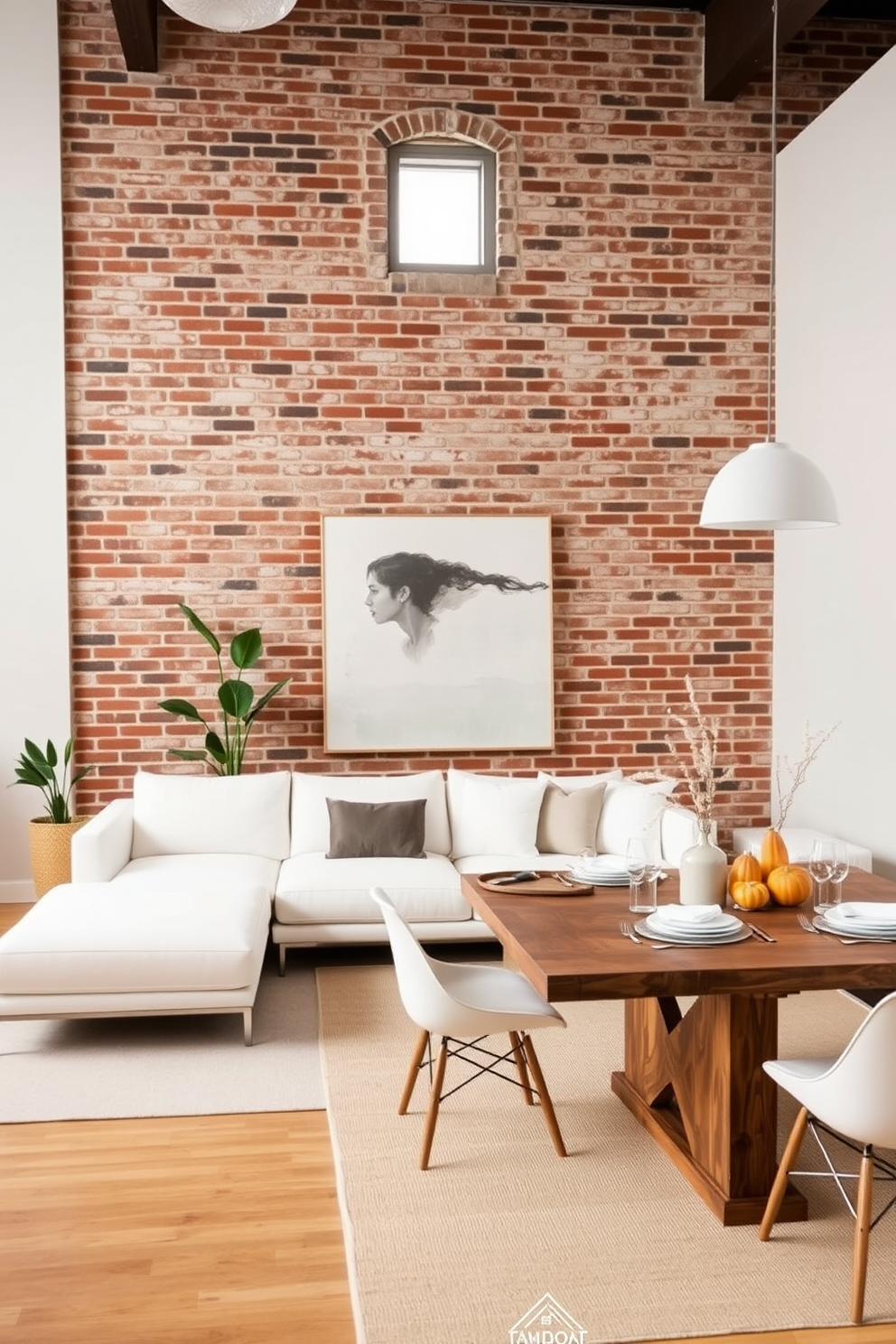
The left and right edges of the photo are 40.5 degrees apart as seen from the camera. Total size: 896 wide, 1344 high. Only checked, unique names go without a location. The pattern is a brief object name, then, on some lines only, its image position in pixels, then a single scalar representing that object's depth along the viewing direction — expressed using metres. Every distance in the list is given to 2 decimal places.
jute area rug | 2.56
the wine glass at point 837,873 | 3.28
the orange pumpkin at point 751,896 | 3.31
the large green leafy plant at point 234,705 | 5.91
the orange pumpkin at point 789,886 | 3.35
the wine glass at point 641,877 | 3.29
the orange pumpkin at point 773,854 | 3.46
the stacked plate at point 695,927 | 2.96
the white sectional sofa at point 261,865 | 4.18
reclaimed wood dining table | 2.73
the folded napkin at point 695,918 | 3.01
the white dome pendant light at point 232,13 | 3.17
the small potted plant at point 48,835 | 5.88
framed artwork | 6.35
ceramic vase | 3.33
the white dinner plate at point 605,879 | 3.70
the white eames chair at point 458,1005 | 3.09
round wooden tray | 3.59
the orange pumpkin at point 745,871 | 3.40
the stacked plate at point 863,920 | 2.99
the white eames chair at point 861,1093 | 2.39
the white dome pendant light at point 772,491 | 3.31
